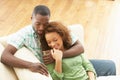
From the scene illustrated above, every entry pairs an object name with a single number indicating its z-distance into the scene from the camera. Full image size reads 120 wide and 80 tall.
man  2.71
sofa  2.62
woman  2.87
